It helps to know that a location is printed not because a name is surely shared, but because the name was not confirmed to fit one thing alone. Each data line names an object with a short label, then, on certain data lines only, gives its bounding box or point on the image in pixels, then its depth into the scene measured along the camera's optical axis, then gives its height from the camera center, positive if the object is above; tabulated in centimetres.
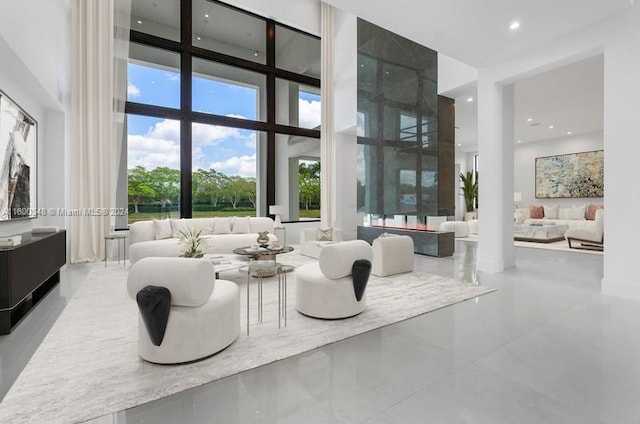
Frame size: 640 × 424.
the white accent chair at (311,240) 628 -64
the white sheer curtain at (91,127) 589 +155
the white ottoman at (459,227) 958 -52
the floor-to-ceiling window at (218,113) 697 +238
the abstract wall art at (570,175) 1014 +119
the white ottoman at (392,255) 471 -70
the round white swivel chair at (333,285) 295 -72
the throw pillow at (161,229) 581 -37
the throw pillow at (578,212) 995 -5
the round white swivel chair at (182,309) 210 -69
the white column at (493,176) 502 +55
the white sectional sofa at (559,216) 929 -20
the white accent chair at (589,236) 696 -58
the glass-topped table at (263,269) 292 -56
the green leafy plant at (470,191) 1231 +74
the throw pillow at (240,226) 665 -35
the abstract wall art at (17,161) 361 +61
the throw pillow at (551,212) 1076 -6
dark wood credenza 269 -62
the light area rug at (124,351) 177 -106
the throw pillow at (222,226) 652 -35
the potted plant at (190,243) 397 -43
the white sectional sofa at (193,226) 528 -48
